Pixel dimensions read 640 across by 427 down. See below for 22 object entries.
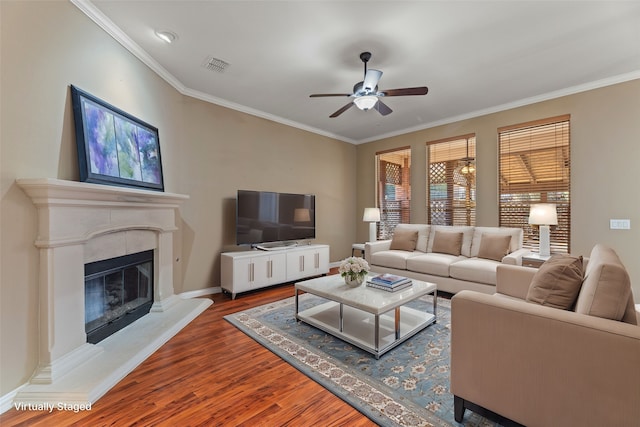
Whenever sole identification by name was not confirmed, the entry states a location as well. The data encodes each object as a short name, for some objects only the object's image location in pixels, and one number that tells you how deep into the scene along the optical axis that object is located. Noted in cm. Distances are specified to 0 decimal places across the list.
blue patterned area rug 165
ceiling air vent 297
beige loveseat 114
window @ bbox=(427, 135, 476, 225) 467
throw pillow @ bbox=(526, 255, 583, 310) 160
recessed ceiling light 253
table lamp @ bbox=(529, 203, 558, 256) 338
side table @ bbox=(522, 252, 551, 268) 330
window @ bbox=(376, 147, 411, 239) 565
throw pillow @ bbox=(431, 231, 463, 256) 421
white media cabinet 377
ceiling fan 279
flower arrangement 282
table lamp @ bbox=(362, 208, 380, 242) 532
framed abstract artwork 217
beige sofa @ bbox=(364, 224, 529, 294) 352
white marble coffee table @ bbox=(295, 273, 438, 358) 233
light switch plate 331
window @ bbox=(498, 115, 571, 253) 379
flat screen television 411
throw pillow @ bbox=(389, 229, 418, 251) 464
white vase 284
